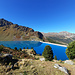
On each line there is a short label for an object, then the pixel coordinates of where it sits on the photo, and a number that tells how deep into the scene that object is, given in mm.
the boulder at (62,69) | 5812
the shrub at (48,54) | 14336
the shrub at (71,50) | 14420
